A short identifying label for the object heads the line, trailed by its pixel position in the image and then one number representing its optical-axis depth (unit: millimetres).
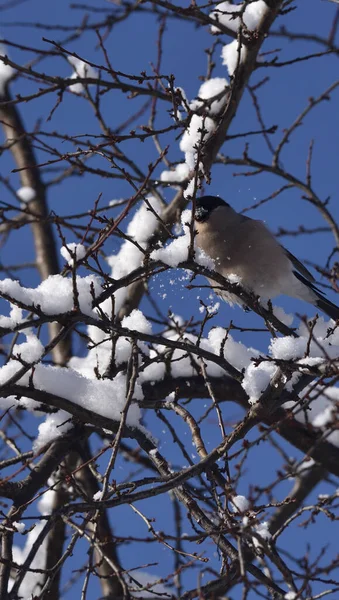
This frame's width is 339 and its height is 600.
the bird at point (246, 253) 7676
